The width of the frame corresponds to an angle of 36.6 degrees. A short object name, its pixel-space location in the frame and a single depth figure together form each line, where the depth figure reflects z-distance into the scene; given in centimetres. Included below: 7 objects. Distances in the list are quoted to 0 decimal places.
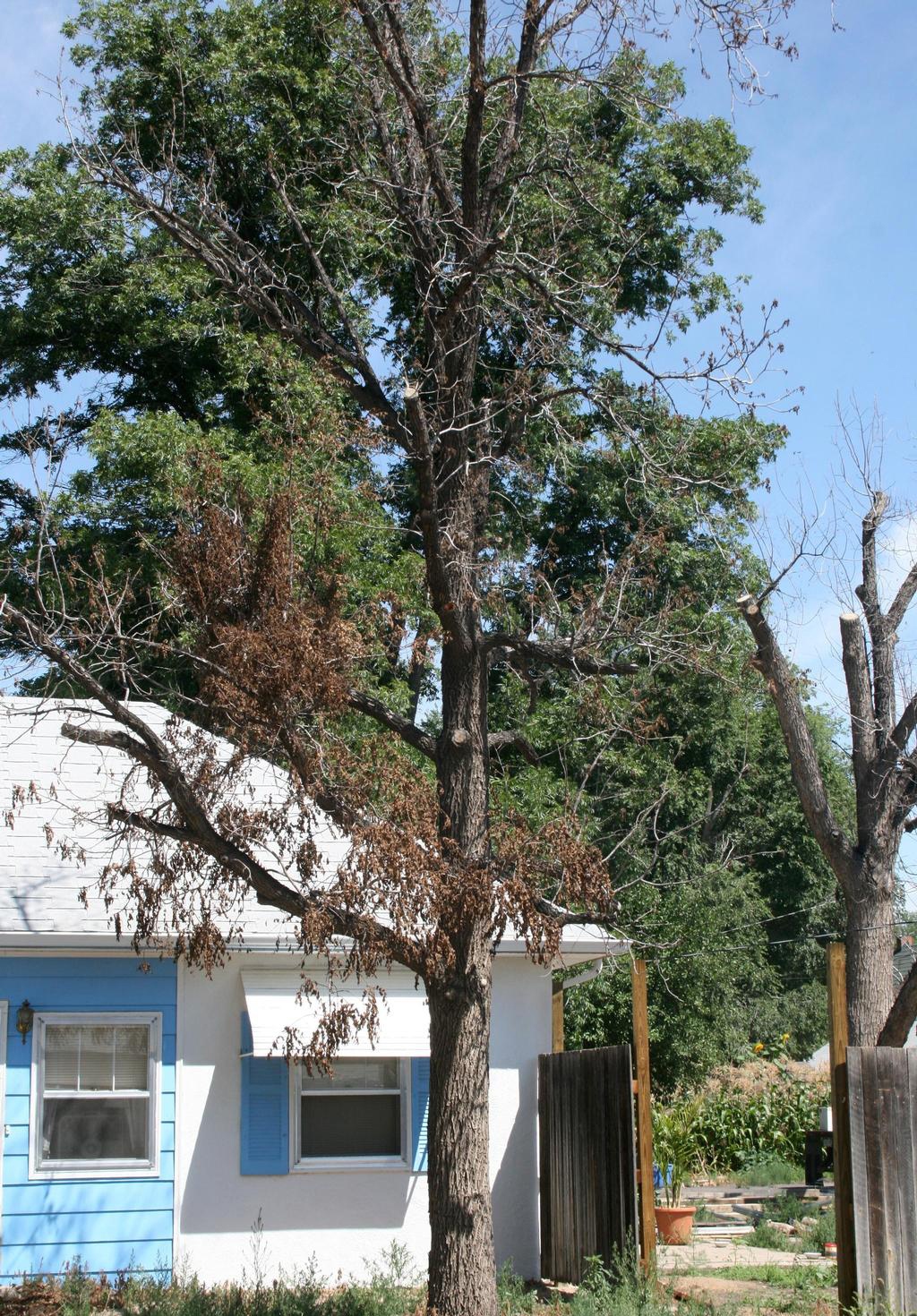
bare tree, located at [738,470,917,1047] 1124
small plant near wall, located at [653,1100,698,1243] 1311
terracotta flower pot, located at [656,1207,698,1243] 1309
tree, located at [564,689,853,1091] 2014
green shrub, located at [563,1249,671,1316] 885
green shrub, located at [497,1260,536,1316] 959
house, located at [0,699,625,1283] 1070
